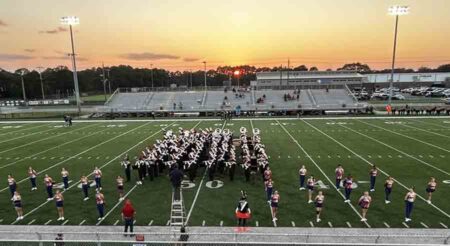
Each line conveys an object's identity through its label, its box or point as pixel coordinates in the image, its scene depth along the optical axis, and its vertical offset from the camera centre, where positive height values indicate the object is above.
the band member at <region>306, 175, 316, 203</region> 11.30 -3.87
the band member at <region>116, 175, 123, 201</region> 11.90 -4.18
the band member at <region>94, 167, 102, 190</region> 12.77 -4.03
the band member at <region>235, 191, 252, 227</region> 9.22 -3.90
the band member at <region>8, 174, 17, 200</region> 12.12 -4.12
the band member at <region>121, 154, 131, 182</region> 14.10 -4.07
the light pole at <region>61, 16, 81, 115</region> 38.24 +6.55
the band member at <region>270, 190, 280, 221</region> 9.89 -4.02
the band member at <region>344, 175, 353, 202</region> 11.26 -4.00
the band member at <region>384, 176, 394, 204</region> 11.06 -4.00
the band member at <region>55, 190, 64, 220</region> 10.19 -4.08
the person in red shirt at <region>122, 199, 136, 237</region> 8.97 -3.88
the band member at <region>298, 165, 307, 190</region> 12.70 -4.11
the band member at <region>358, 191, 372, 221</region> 9.68 -3.86
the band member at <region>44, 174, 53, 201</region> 12.09 -4.18
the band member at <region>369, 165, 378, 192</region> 12.26 -3.97
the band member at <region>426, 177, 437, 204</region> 10.94 -3.87
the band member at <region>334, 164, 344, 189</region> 12.54 -3.95
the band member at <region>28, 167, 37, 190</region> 13.25 -4.22
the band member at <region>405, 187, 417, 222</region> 9.70 -3.94
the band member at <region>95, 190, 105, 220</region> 10.11 -4.09
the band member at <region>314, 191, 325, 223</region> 9.87 -3.97
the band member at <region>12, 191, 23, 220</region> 10.30 -4.14
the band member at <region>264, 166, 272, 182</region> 12.16 -3.77
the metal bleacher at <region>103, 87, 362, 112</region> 43.25 -3.63
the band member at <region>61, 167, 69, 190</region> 13.01 -4.18
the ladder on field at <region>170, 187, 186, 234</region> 9.15 -4.26
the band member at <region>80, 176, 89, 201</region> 11.85 -4.16
